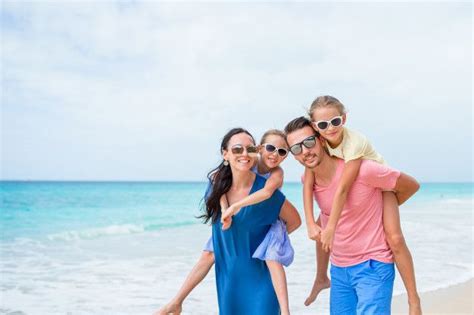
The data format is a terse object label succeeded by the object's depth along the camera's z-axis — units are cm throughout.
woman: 347
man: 327
